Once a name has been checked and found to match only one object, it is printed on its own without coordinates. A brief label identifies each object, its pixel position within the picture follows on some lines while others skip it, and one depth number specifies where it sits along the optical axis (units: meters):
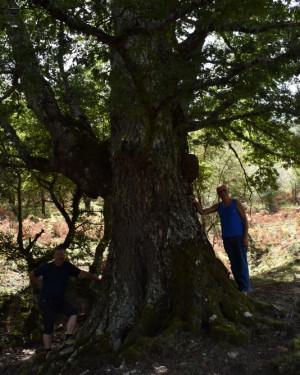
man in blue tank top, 6.31
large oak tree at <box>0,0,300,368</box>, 4.58
